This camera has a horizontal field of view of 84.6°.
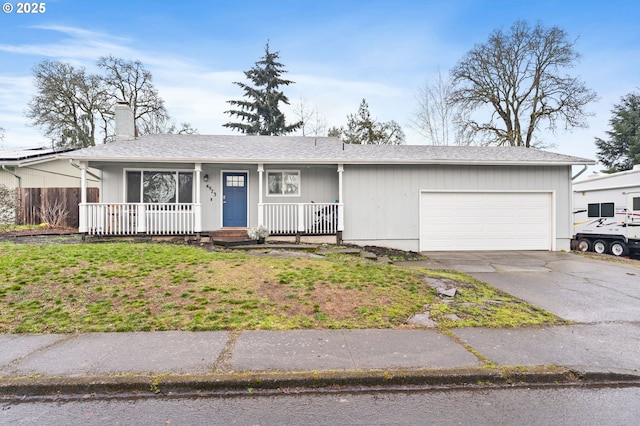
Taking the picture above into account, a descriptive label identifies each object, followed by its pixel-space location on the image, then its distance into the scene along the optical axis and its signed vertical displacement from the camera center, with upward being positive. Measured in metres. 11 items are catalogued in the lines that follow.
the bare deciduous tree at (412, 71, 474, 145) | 25.44 +6.90
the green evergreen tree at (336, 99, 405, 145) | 28.38 +6.71
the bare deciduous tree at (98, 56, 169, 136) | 26.84 +9.62
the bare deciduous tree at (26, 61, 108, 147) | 24.38 +7.83
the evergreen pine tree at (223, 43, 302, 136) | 30.84 +9.87
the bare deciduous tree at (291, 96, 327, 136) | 29.28 +7.81
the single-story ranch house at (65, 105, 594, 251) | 11.33 +0.60
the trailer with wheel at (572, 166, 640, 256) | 12.82 -0.10
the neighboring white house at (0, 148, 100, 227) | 14.09 +1.16
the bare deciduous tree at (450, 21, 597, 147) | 23.42 +9.00
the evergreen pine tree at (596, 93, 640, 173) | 27.05 +5.74
